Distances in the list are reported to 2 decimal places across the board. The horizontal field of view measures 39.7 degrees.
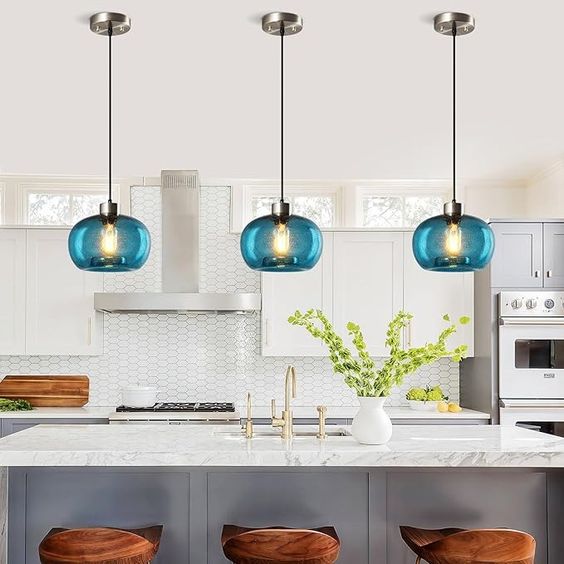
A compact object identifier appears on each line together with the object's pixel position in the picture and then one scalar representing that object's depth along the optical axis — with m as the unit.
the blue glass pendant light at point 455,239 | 2.94
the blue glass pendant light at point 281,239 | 2.88
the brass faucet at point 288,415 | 3.28
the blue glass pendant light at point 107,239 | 2.90
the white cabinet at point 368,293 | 5.46
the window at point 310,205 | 5.99
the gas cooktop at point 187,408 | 5.16
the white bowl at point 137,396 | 5.39
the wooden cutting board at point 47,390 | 5.49
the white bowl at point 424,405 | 5.39
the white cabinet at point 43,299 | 5.39
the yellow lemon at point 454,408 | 5.28
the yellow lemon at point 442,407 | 5.27
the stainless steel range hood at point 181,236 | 5.42
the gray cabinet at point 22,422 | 5.09
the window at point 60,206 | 5.89
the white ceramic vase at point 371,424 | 3.05
